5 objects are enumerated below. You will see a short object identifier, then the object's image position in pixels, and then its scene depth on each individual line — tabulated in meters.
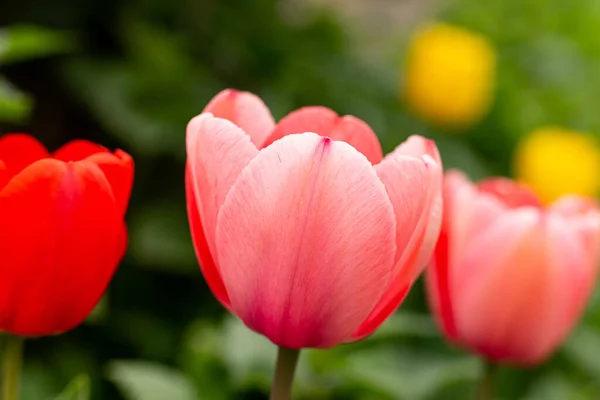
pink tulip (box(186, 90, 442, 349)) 0.64
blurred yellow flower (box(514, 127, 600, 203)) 1.56
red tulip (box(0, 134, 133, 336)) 0.64
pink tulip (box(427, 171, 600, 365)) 0.74
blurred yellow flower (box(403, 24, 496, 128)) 1.75
